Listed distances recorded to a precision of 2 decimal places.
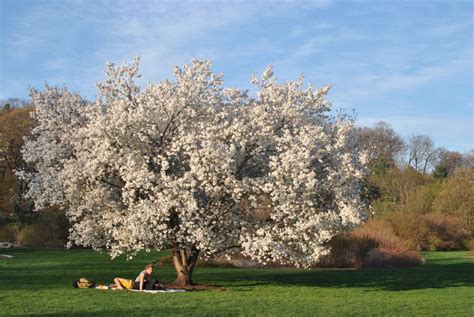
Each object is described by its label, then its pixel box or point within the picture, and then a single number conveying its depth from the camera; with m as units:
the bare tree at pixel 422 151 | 80.44
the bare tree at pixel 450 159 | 79.94
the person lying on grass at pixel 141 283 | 18.75
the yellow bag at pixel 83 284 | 18.97
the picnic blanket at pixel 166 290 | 18.45
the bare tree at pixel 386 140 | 76.19
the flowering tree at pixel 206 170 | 18.50
